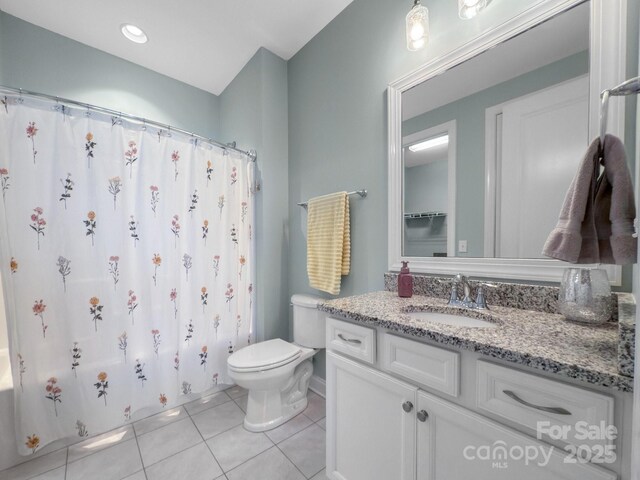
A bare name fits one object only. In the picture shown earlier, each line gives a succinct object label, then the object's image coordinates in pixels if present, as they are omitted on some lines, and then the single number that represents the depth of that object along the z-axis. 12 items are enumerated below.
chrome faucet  1.05
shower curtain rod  1.19
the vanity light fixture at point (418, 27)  1.19
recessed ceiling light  1.82
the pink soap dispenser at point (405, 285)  1.24
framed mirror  0.89
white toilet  1.48
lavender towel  0.63
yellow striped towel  1.63
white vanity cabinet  0.62
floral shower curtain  1.25
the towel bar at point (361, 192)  1.58
